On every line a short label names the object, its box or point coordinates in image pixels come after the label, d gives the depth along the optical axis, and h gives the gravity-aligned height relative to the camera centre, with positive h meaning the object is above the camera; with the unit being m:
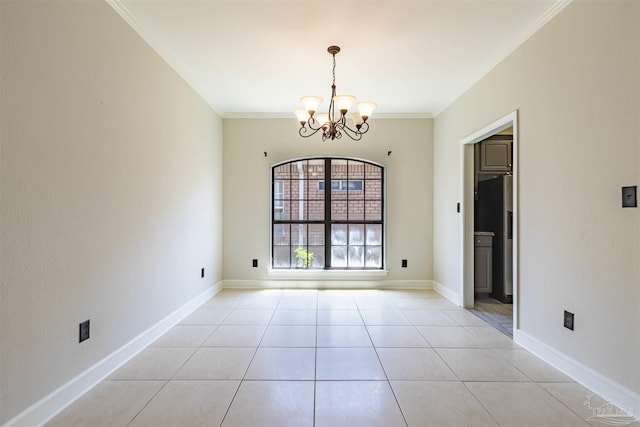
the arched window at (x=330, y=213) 4.50 +0.02
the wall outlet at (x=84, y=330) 1.79 -0.69
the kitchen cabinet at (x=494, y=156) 4.02 +0.78
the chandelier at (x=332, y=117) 2.57 +0.93
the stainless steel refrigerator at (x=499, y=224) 3.65 -0.10
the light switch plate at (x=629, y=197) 1.61 +0.10
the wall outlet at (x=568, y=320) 2.00 -0.69
